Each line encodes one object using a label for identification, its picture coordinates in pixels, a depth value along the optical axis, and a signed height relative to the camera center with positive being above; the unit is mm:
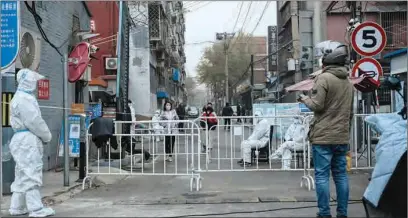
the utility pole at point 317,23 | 17234 +3500
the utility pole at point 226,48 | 56469 +8649
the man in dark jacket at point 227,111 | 28266 +840
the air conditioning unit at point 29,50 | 9516 +1505
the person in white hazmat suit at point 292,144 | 10297 -378
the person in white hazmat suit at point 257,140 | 11715 -331
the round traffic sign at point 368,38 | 9688 +1663
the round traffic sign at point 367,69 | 10203 +1134
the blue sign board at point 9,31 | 7699 +1487
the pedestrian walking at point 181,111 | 22242 +677
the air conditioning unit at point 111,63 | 24828 +3112
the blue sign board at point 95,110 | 13742 +479
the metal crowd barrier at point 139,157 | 9000 -730
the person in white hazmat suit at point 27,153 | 6441 -322
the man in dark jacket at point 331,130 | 5688 -52
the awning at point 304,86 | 9935 +918
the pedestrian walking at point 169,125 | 11812 +37
